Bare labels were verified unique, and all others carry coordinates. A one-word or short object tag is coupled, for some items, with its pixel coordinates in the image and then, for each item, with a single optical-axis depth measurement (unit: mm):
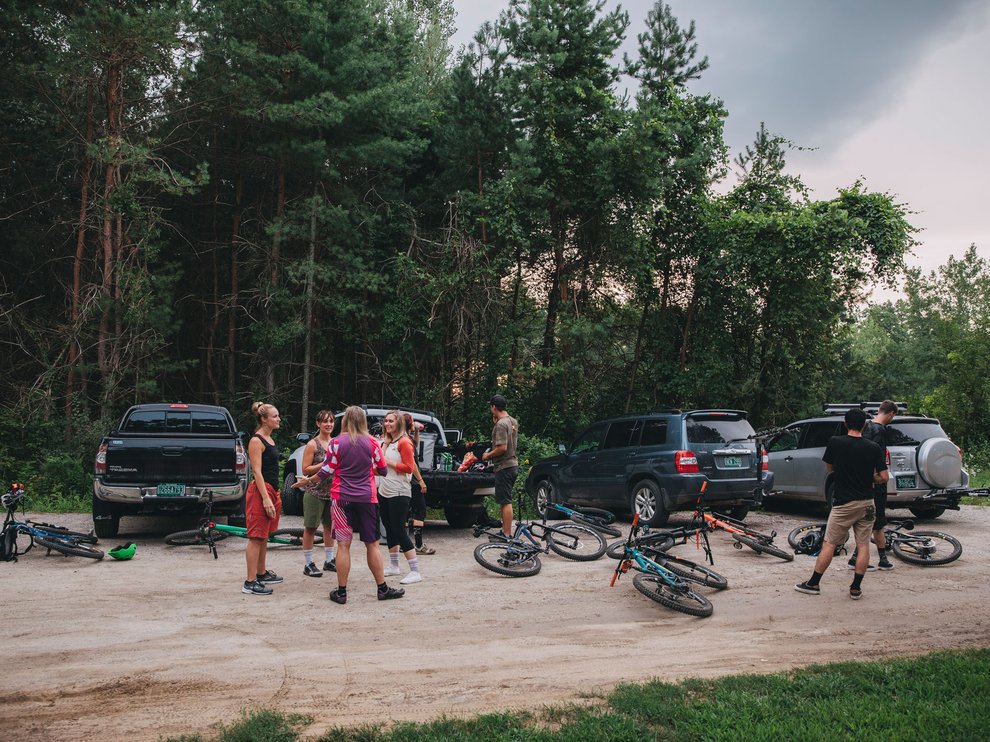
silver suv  12445
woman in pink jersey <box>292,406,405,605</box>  7652
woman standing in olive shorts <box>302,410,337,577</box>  8977
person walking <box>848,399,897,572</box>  9352
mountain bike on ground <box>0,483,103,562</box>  9492
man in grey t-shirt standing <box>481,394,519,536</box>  10445
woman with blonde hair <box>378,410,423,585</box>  8438
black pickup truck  10609
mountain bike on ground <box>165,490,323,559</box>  10438
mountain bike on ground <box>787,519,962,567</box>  9633
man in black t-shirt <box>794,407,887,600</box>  7906
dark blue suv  12062
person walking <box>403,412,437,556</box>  10242
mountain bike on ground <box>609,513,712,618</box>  7375
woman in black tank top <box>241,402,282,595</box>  7621
